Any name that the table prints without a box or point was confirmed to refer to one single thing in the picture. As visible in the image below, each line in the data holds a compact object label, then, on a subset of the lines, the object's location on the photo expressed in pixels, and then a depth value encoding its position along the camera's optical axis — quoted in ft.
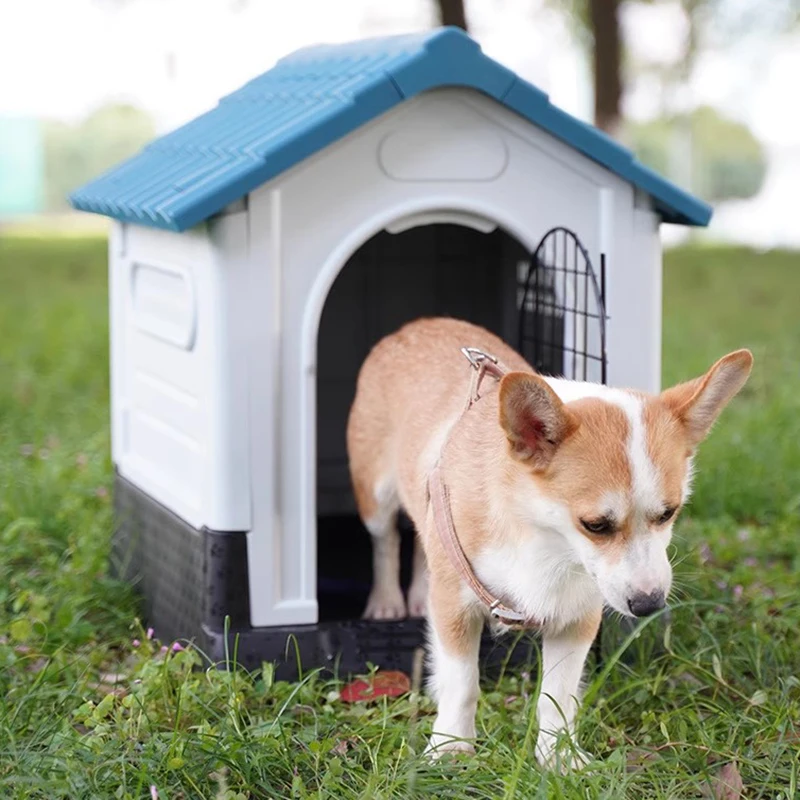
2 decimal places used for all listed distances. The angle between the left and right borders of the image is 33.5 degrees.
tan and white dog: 9.83
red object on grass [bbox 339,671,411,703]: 12.84
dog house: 13.23
